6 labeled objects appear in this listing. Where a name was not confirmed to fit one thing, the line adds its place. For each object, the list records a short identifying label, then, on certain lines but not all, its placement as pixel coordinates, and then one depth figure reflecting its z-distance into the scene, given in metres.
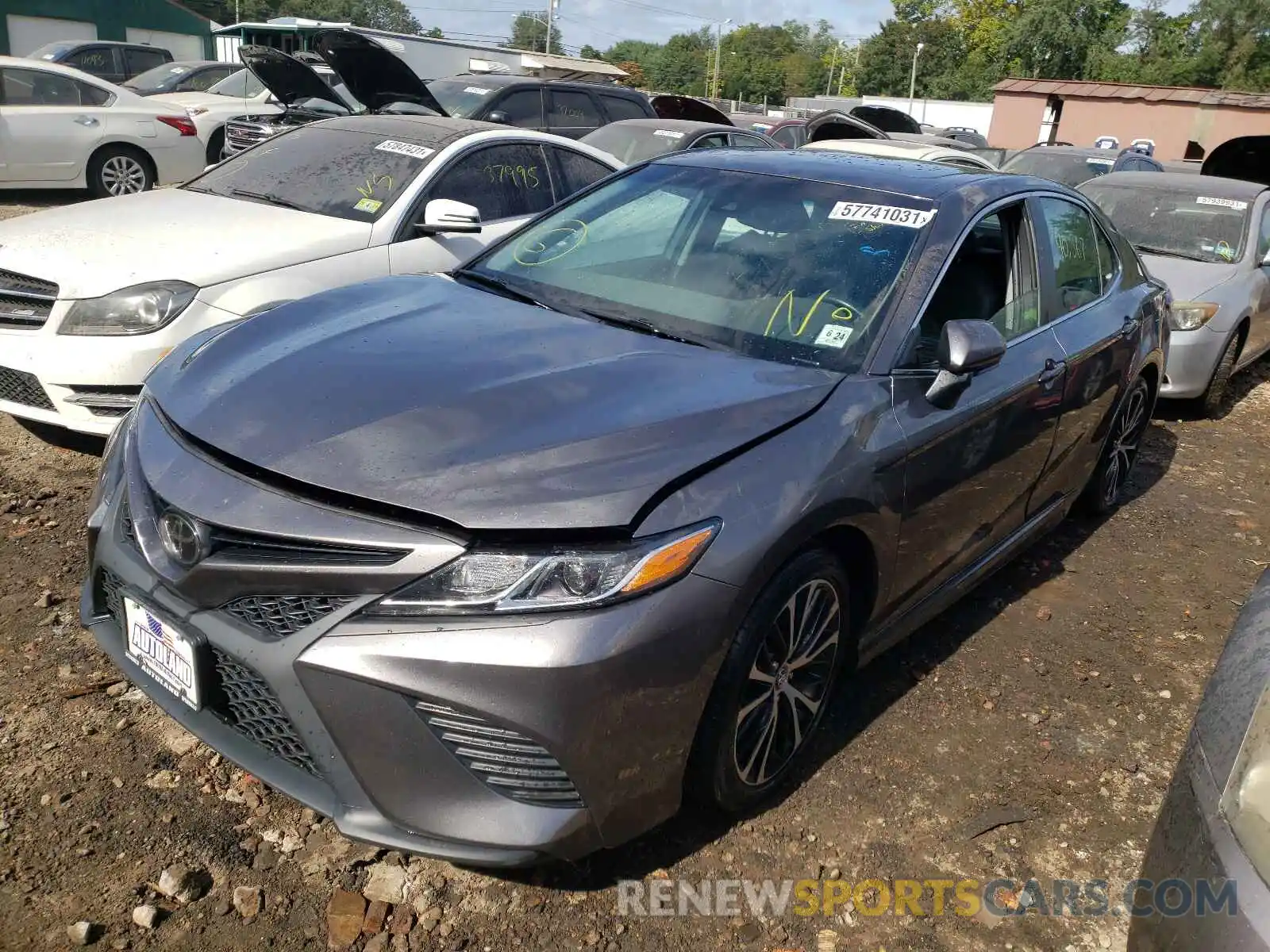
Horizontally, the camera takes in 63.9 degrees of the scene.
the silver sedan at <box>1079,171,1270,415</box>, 6.71
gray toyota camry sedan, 2.08
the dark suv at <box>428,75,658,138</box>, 10.83
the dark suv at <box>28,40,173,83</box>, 16.58
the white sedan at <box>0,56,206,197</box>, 10.70
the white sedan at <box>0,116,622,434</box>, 4.29
